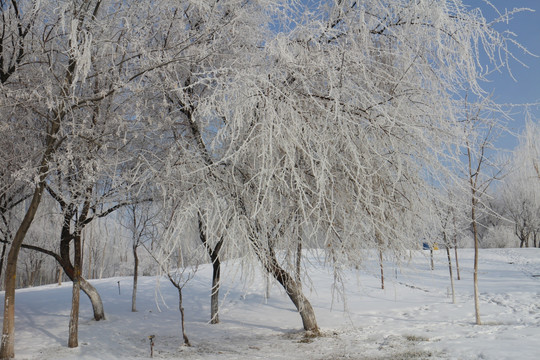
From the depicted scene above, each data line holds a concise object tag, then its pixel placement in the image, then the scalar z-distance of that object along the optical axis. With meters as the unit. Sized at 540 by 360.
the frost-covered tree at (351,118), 4.72
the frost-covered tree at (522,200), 30.64
